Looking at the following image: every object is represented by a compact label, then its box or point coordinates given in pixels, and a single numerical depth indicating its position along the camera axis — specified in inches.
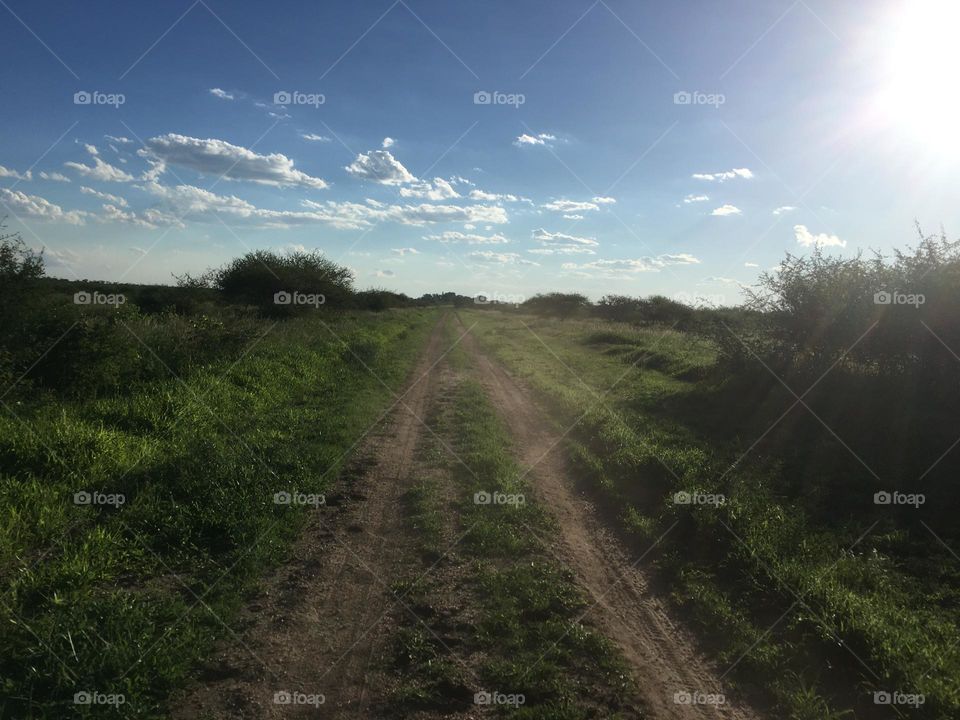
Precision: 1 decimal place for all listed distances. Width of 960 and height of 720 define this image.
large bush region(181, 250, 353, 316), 1125.7
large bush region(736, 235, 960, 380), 385.1
